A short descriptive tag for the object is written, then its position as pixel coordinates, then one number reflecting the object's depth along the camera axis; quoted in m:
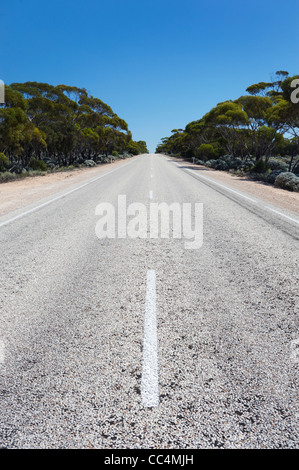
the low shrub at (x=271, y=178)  16.95
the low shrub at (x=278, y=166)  28.19
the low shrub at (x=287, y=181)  13.58
